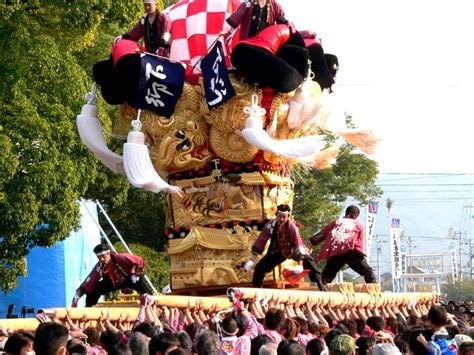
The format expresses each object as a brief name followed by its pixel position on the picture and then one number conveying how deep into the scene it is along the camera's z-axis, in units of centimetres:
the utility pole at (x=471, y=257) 10785
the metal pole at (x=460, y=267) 9983
